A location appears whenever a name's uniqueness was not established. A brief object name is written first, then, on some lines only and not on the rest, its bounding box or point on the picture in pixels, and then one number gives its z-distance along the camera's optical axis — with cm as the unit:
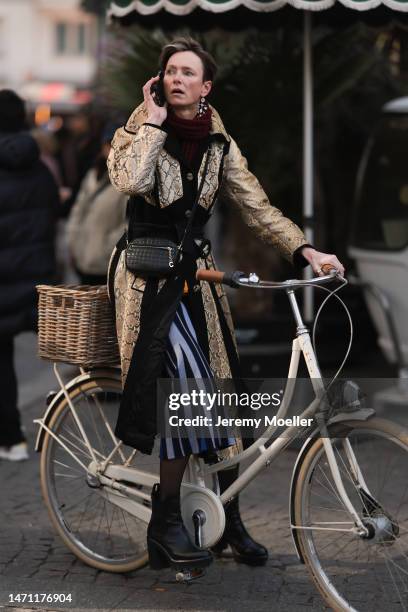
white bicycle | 797
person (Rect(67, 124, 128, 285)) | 1570
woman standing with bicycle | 830
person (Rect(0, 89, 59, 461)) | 1254
